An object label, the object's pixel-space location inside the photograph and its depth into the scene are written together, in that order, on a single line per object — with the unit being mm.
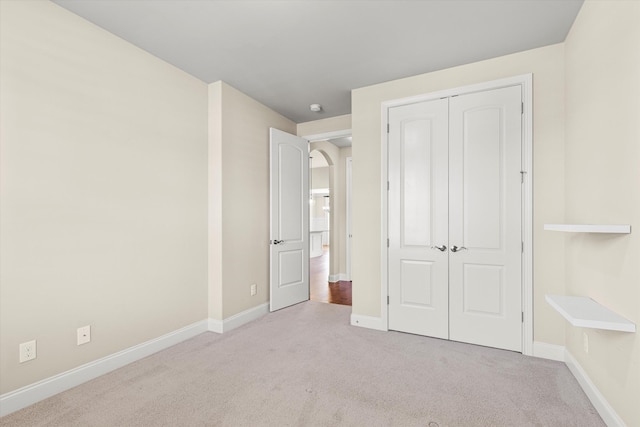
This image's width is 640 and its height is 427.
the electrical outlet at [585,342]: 1986
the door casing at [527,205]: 2523
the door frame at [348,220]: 5723
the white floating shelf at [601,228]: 1458
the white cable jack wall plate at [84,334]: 2140
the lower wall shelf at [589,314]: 1457
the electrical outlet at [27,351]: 1856
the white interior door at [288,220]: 3820
